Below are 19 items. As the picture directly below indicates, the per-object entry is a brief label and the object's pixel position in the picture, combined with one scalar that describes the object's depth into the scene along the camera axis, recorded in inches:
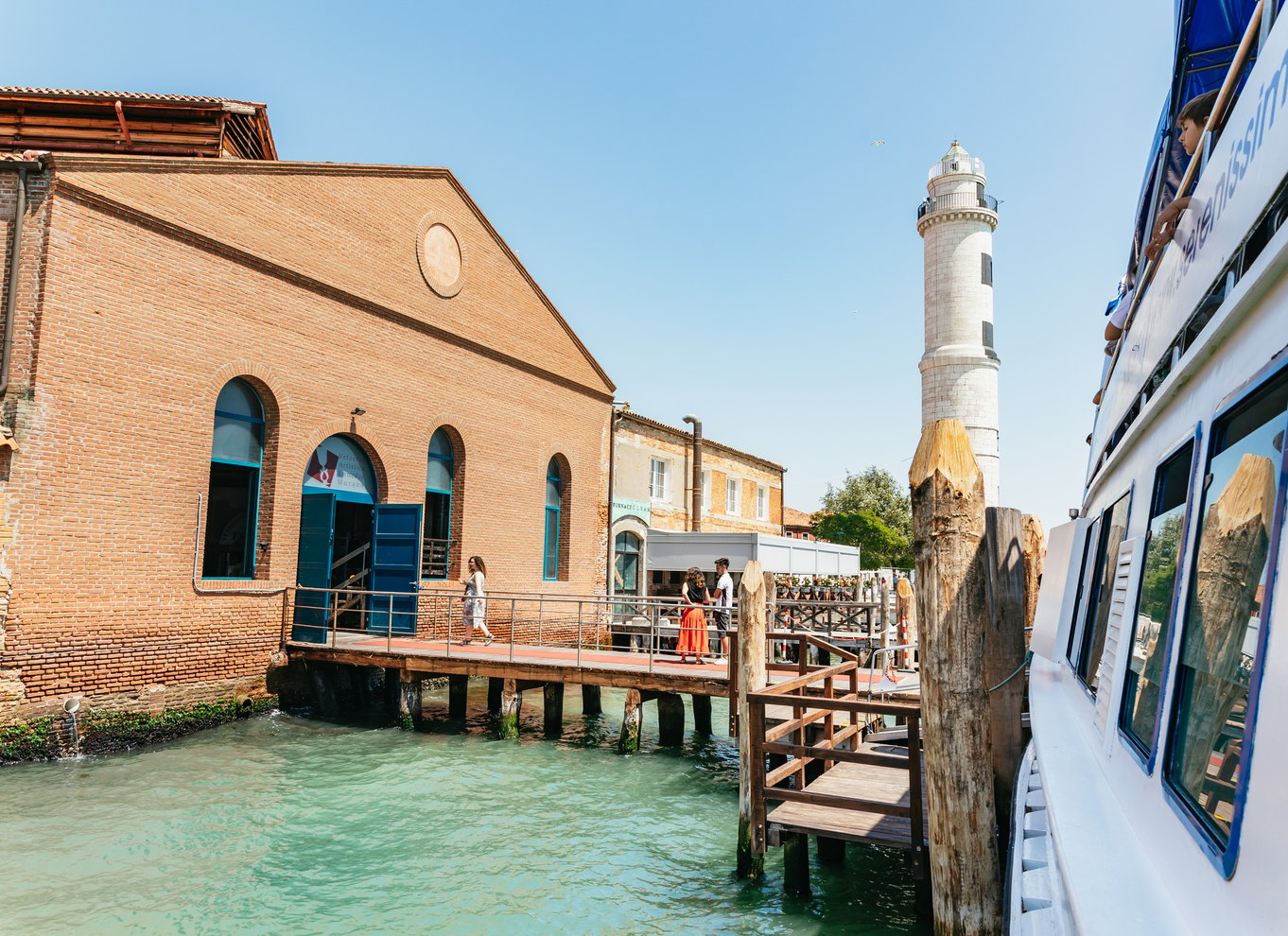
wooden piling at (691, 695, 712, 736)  502.0
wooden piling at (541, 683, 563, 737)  492.7
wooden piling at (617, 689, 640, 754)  456.1
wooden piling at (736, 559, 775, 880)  262.7
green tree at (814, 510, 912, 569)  1528.1
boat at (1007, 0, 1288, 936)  60.0
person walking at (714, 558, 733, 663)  536.7
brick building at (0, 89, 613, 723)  411.5
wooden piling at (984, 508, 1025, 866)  225.3
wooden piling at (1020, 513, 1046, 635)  318.3
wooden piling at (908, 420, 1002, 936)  188.5
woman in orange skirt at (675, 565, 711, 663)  484.4
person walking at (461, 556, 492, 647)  558.9
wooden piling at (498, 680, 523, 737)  486.0
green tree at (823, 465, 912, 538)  1793.8
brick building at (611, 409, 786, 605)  930.1
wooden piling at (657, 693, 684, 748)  475.5
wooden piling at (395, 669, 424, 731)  502.9
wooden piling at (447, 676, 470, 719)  530.0
